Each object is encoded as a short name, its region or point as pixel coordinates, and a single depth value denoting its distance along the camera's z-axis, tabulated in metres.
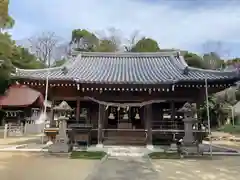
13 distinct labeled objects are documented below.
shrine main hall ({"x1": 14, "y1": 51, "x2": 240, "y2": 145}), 8.43
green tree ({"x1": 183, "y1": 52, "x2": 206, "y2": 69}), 24.71
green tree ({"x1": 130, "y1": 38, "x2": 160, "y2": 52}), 28.14
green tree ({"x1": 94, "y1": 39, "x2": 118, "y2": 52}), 28.30
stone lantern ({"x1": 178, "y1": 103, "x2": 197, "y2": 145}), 7.08
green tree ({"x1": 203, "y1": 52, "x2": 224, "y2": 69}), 27.39
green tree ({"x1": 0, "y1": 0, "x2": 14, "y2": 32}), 14.14
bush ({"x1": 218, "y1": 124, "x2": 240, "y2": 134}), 17.88
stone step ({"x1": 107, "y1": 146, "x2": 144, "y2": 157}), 7.17
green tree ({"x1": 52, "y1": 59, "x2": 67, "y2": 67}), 27.77
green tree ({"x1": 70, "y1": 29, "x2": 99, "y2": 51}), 30.27
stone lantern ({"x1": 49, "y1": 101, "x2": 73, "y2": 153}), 6.99
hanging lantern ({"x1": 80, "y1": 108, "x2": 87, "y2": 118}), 9.88
